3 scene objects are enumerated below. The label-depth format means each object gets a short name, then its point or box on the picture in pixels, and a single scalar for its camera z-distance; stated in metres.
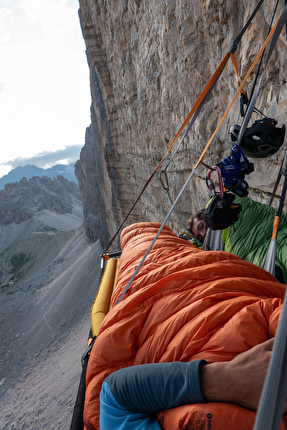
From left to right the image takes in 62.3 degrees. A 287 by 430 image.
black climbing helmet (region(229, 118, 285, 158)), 1.85
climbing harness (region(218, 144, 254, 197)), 1.91
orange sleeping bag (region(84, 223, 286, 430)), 0.94
